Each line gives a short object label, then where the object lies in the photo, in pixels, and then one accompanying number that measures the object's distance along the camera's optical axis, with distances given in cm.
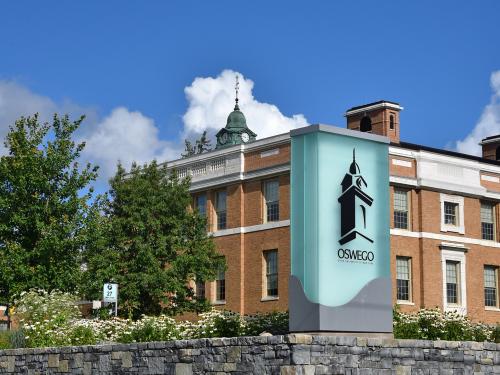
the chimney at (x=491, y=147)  5359
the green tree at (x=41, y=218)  3056
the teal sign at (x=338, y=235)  1727
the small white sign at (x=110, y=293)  2878
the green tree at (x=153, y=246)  3525
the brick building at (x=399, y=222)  4103
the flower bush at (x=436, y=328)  2730
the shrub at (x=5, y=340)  2474
